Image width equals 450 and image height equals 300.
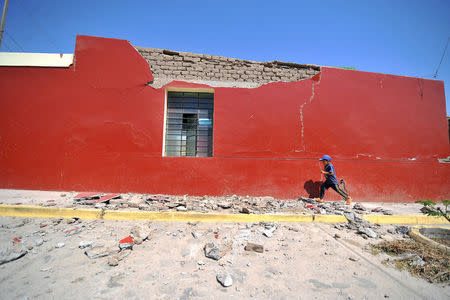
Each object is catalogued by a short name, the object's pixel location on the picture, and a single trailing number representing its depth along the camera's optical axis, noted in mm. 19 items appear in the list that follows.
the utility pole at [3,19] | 7389
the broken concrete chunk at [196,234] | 2779
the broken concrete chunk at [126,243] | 2399
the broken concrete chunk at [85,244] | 2430
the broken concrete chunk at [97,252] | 2242
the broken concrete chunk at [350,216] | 3496
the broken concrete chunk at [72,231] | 2725
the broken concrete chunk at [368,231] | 3024
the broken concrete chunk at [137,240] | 2534
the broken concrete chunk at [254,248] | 2482
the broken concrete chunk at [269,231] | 2881
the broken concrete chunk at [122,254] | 2205
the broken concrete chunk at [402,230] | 3212
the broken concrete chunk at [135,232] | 2673
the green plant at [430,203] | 2400
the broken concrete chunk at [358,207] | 4211
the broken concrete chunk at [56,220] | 3008
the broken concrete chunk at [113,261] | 2074
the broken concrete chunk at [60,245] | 2434
